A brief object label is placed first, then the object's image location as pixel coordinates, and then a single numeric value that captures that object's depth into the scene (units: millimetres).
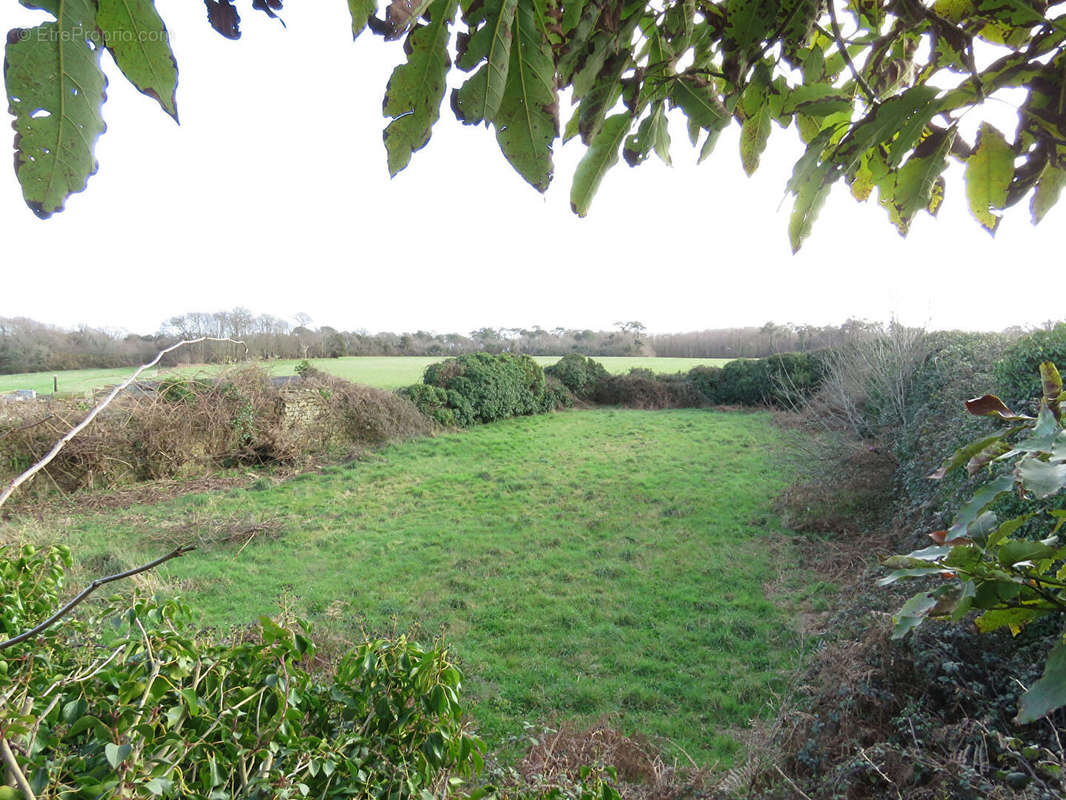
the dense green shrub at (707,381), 23359
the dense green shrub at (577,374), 23109
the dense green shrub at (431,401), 16594
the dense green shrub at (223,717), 1109
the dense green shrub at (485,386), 17766
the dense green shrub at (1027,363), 4461
